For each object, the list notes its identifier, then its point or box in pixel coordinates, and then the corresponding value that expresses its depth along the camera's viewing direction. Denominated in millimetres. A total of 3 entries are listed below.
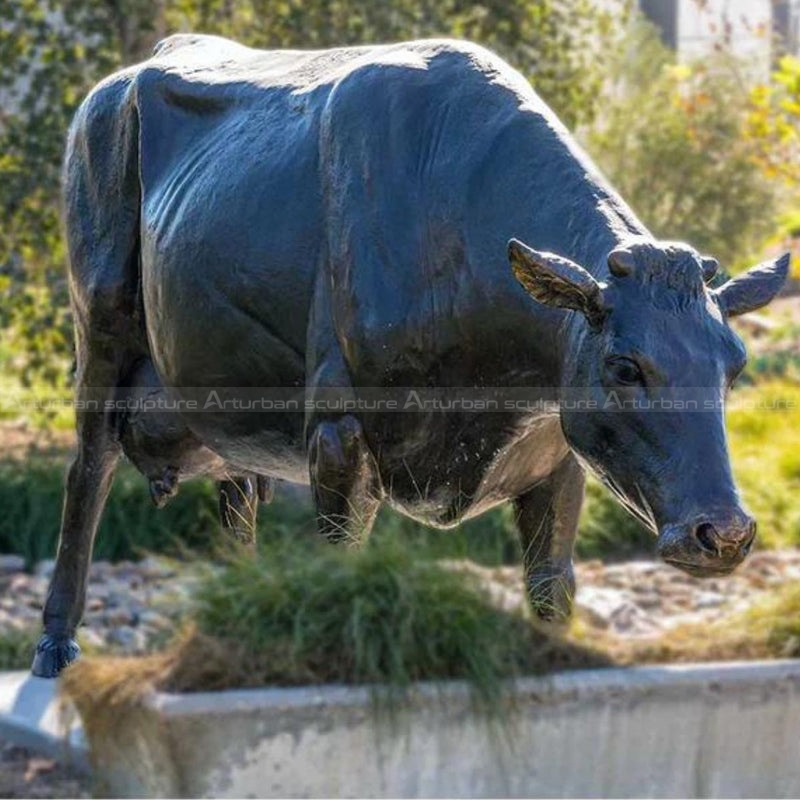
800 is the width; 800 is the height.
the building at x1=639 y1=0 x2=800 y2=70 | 18984
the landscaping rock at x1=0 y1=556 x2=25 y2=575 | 12789
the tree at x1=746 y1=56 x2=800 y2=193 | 12406
